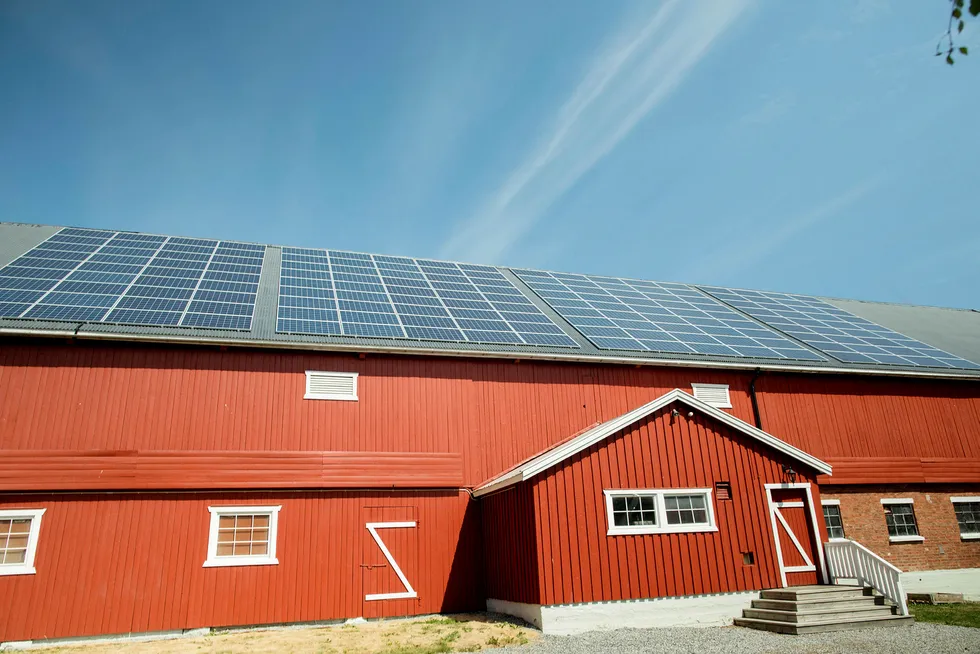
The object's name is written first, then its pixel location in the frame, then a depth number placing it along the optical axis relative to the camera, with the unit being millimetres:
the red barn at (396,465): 13852
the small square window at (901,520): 19094
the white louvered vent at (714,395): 19484
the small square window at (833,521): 18562
